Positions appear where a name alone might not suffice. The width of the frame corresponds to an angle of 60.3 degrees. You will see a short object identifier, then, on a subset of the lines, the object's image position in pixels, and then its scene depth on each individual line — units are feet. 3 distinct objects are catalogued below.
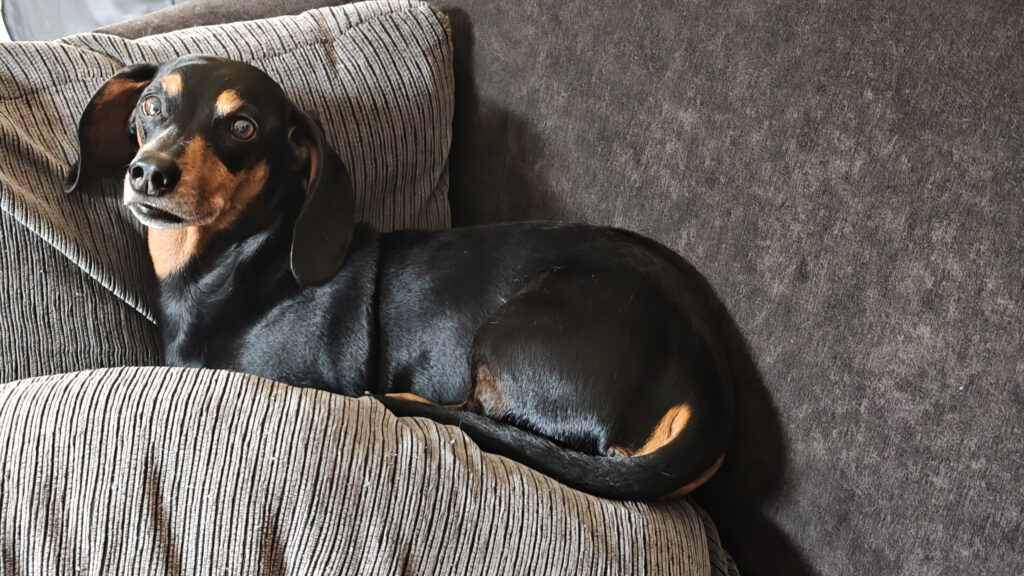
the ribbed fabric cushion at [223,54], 4.12
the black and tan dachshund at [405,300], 4.00
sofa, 3.42
